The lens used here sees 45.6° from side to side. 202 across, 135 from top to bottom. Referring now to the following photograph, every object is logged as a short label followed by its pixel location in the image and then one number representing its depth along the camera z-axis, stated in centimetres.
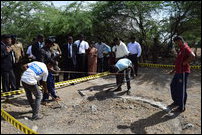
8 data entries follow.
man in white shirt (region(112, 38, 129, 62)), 700
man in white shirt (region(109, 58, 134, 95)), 651
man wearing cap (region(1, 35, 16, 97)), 612
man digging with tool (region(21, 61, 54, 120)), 495
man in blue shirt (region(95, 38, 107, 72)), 926
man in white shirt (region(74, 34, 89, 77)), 824
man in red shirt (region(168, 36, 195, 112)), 512
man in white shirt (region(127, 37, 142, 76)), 838
